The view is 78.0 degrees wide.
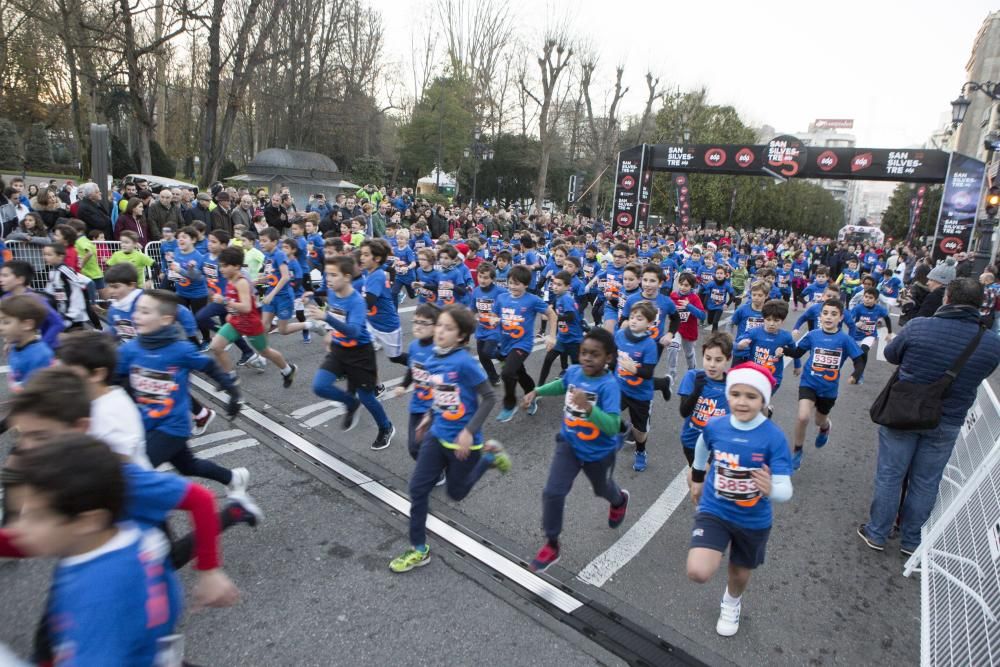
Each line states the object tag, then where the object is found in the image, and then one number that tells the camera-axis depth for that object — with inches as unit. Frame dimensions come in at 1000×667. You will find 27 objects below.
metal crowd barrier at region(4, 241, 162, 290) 361.4
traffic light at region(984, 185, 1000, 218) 616.4
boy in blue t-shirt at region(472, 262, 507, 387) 283.3
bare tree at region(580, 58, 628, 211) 1529.3
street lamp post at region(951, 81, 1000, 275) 684.7
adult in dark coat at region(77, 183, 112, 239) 423.8
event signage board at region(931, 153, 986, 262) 909.2
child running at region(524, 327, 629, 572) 155.8
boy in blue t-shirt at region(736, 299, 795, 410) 249.3
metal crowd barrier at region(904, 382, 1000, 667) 124.8
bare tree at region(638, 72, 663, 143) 1674.5
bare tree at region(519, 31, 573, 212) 1412.4
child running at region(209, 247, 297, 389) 259.8
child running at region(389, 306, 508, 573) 155.9
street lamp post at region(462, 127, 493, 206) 1304.1
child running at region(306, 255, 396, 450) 226.1
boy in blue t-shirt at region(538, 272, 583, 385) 293.7
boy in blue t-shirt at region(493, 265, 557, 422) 272.8
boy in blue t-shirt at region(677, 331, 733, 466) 187.3
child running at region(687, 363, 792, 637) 132.5
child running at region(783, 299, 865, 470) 240.4
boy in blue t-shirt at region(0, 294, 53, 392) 153.9
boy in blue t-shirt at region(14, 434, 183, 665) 68.2
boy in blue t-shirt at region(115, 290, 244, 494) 153.7
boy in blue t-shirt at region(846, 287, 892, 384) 348.2
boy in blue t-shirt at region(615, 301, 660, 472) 221.0
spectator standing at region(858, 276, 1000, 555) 171.9
